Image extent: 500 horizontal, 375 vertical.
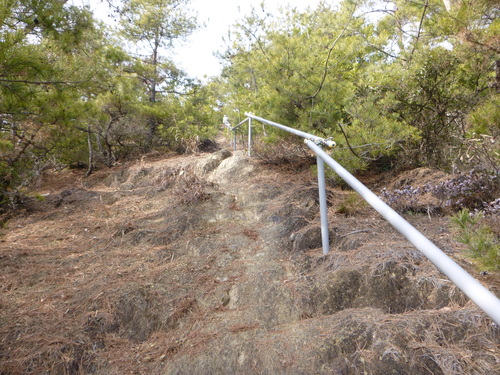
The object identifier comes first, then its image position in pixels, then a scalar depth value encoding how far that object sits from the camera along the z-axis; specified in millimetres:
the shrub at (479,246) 1144
